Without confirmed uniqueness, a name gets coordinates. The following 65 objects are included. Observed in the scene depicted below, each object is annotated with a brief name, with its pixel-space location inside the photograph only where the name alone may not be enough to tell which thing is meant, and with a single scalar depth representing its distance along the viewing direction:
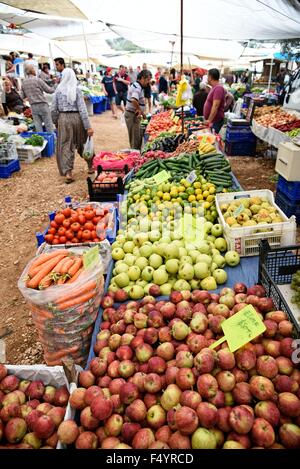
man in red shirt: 7.21
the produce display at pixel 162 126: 7.86
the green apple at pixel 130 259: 2.86
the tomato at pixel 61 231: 3.62
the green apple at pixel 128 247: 3.08
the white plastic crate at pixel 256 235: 2.84
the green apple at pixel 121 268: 2.75
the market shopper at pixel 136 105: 8.01
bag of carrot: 2.43
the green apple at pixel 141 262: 2.78
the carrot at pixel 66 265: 2.60
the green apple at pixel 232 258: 2.83
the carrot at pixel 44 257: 2.69
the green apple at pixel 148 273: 2.67
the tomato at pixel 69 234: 3.59
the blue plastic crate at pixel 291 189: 5.11
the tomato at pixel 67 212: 3.79
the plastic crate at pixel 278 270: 2.12
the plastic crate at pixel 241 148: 10.02
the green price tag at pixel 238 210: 3.10
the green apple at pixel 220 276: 2.61
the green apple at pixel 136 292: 2.51
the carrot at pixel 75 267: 2.60
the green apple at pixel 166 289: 2.55
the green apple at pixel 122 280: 2.65
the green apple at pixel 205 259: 2.69
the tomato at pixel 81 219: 3.75
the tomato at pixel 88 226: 3.70
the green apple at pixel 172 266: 2.65
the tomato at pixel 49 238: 3.58
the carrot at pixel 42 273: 2.50
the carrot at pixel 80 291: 2.42
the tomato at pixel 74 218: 3.74
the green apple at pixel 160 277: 2.62
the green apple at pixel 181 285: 2.50
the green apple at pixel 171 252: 2.76
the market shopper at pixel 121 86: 14.66
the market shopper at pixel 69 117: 6.58
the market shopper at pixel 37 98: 9.57
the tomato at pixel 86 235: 3.57
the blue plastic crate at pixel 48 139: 10.15
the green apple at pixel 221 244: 3.04
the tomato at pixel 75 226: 3.63
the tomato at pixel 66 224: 3.67
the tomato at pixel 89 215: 3.83
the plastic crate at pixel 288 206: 5.28
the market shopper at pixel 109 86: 18.53
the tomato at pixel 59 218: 3.71
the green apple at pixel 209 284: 2.54
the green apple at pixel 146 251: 2.88
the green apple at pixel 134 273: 2.70
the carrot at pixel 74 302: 2.42
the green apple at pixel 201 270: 2.60
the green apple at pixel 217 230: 3.15
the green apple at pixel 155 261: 2.77
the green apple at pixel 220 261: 2.79
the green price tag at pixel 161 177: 4.37
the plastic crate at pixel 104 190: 4.78
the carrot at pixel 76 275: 2.54
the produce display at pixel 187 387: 1.44
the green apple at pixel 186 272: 2.58
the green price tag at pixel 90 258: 2.50
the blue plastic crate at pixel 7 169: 8.36
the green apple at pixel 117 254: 3.01
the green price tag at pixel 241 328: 1.69
